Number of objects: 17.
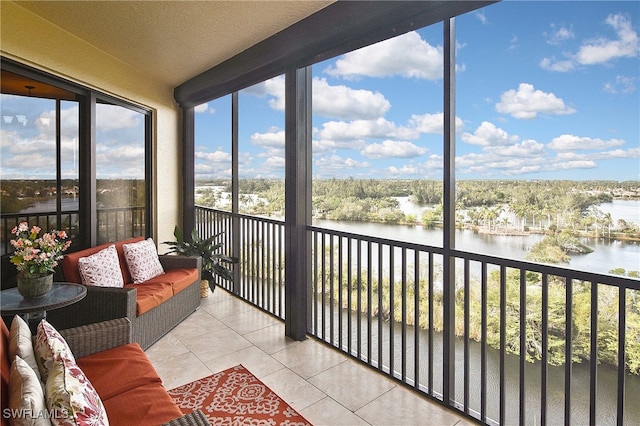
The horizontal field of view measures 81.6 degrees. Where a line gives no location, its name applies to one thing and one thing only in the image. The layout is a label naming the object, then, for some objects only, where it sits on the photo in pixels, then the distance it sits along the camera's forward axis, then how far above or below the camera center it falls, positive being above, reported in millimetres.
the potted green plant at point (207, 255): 4281 -532
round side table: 2283 -585
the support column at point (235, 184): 4395 +304
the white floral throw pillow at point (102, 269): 2957 -485
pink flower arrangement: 2387 -282
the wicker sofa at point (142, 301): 2770 -738
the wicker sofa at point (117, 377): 1357 -788
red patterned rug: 2186 -1215
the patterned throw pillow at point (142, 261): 3467 -491
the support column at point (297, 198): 3180 +96
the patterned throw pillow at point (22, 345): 1473 -551
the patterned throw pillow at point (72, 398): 1105 -591
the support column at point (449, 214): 2188 -35
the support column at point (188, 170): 5004 +539
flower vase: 2412 -493
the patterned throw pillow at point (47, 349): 1393 -545
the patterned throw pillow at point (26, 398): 1034 -551
